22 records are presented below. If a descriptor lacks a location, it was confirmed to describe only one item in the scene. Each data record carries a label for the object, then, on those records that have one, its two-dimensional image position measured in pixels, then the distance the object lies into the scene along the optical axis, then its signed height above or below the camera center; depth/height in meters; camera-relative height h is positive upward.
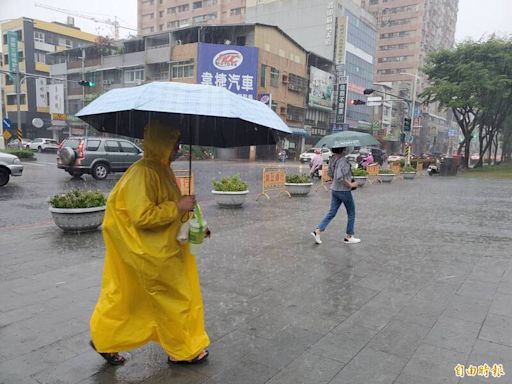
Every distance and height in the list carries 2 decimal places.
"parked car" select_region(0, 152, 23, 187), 12.56 -1.05
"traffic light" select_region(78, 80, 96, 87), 23.52 +3.18
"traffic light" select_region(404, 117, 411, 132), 28.12 +1.84
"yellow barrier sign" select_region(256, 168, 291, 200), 12.00 -1.03
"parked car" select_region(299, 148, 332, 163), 36.66 -0.92
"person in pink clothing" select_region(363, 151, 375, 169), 21.54 -0.66
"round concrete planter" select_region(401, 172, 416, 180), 22.67 -1.37
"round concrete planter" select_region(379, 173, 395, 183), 19.09 -1.30
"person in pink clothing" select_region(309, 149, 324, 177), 17.27 -0.70
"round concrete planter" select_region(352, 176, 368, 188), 15.97 -1.24
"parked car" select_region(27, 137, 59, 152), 39.53 -1.02
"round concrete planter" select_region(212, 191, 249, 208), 9.79 -1.33
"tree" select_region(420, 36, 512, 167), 26.56 +5.04
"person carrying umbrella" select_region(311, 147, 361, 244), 6.47 -0.67
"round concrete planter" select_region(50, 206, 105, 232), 6.49 -1.32
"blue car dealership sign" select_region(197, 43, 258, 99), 37.56 +7.12
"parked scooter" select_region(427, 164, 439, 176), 27.47 -1.25
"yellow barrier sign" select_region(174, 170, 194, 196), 8.95 -0.94
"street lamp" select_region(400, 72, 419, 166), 25.21 +1.16
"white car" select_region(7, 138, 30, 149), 40.33 -0.95
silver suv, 15.59 -0.76
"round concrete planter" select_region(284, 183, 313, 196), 12.38 -1.30
